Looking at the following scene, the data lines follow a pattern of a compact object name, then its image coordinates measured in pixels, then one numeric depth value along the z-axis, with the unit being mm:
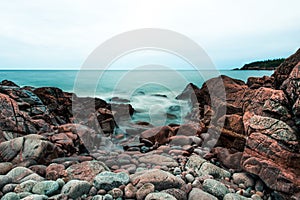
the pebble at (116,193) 3039
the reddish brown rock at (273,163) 3178
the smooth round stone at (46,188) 3047
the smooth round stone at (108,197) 2979
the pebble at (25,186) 3090
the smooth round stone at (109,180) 3203
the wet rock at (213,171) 3779
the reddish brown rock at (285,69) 4369
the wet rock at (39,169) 3580
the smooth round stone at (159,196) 2824
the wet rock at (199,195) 2968
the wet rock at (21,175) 3341
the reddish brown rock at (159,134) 5955
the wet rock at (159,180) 3184
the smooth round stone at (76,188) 3035
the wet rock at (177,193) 2986
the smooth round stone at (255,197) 3189
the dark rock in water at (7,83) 11122
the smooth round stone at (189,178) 3574
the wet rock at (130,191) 3029
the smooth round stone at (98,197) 2971
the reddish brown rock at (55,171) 3455
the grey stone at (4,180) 3212
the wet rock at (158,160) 4247
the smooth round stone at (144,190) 2973
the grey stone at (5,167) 3552
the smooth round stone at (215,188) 3143
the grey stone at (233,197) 3017
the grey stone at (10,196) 2869
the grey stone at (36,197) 2824
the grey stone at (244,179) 3557
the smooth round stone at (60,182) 3218
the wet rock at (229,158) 4031
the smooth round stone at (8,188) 3098
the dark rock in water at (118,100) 13848
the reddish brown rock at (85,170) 3449
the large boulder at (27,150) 3846
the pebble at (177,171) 3862
